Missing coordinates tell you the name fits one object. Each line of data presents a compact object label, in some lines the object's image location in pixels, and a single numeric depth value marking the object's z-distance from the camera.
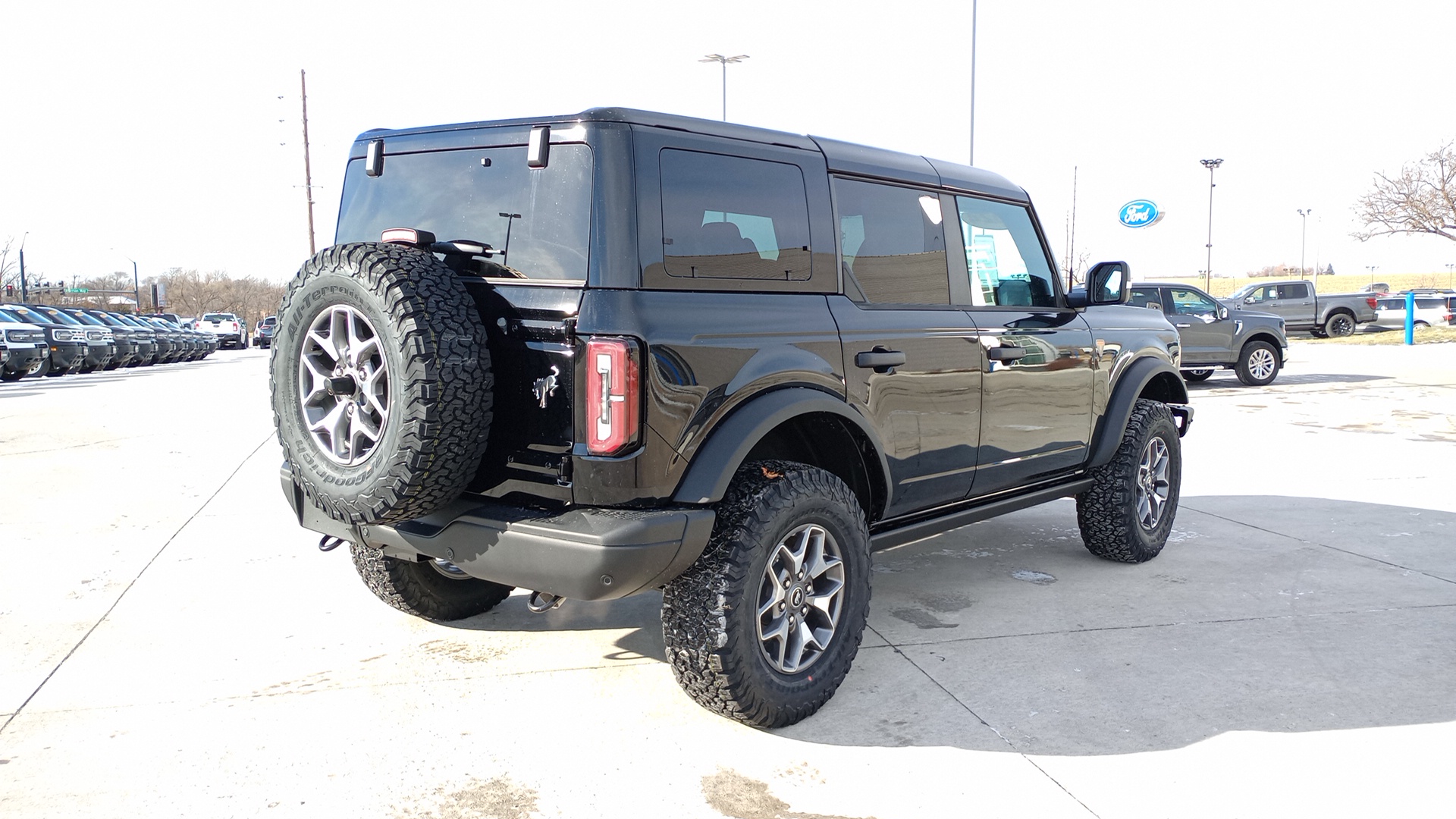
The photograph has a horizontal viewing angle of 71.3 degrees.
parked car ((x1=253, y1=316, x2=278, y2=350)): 46.21
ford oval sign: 27.78
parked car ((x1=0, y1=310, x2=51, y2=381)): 20.22
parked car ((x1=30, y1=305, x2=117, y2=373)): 23.44
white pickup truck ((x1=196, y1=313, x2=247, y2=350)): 49.23
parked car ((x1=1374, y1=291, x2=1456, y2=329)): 33.59
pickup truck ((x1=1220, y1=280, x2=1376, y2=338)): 28.39
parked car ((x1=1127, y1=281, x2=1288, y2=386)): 16.53
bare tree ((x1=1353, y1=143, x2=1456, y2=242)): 41.62
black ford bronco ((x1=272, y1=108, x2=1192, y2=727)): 3.02
